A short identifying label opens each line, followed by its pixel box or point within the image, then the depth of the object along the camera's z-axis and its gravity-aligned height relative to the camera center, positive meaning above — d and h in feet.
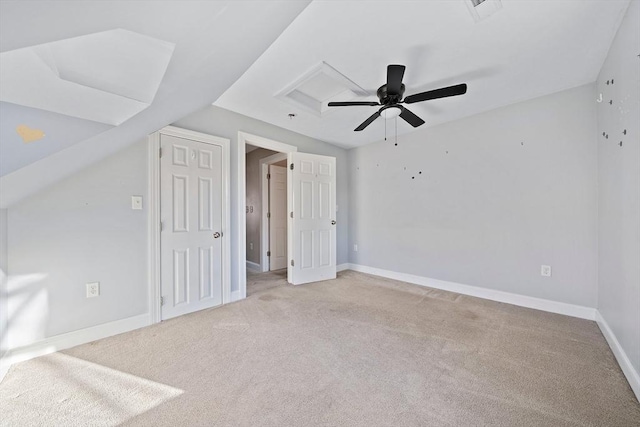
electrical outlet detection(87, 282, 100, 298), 6.89 -2.03
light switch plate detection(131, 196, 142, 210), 7.64 +0.43
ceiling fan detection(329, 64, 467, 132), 6.37 +3.27
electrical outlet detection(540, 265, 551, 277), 8.94 -2.11
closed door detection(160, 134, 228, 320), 8.27 -0.33
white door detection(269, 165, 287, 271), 15.84 -0.17
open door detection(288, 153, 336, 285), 12.37 -0.17
